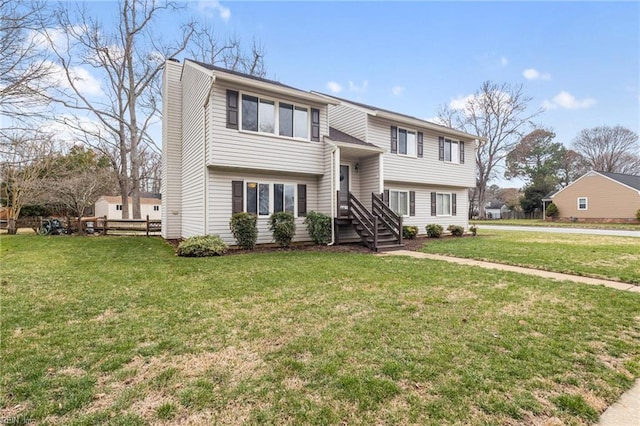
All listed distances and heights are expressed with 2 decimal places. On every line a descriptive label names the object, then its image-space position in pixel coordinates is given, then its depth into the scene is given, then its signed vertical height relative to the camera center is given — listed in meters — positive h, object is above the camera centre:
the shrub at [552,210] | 34.22 +0.66
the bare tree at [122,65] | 19.17 +9.48
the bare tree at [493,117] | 35.34 +11.36
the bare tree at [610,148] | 44.66 +9.70
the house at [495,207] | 59.32 +1.82
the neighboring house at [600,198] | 29.05 +1.78
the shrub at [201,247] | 9.31 -0.86
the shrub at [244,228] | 10.34 -0.34
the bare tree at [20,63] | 8.38 +4.16
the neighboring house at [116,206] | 41.47 +1.53
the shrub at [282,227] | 10.88 -0.33
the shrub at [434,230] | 15.59 -0.64
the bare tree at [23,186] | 18.23 +1.93
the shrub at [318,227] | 11.41 -0.34
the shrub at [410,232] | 14.63 -0.68
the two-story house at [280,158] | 10.63 +2.30
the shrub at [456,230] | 16.72 -0.68
